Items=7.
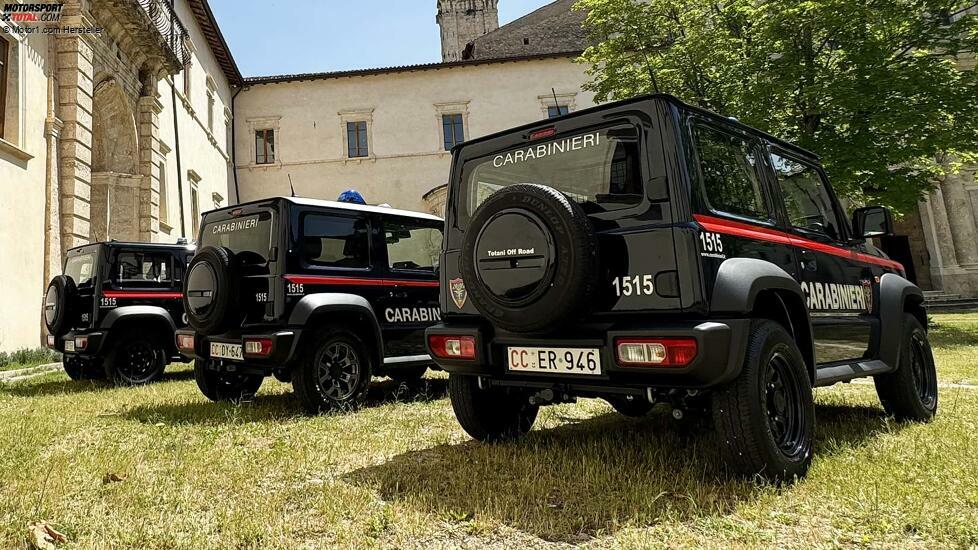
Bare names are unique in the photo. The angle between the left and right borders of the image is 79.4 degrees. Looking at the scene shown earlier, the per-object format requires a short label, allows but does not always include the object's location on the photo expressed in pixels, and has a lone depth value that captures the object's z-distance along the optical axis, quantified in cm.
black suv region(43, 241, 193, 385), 792
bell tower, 5981
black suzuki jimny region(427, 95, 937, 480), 283
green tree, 1241
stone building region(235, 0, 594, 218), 3066
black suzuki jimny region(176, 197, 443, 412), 543
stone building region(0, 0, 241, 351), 1155
